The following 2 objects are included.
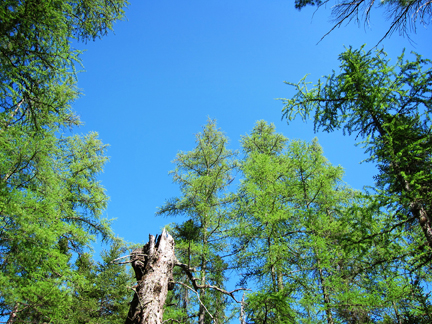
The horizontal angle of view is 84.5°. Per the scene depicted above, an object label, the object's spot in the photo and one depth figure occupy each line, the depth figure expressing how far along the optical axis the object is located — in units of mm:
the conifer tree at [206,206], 8812
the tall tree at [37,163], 4504
